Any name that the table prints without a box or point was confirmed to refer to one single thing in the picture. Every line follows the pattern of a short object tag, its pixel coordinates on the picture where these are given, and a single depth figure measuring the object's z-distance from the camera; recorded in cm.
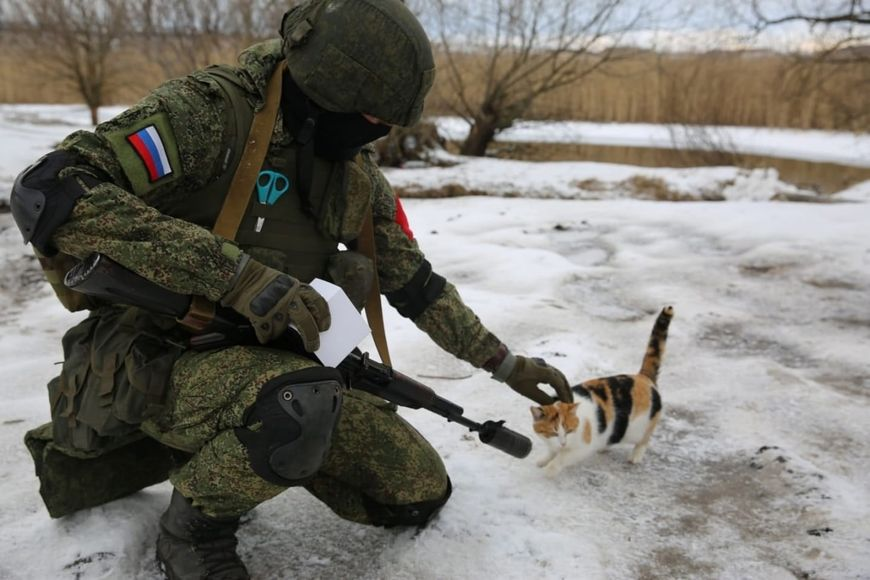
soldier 168
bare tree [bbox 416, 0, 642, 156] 1048
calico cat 256
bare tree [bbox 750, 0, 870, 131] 765
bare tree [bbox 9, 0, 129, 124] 1445
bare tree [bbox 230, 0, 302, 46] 1027
